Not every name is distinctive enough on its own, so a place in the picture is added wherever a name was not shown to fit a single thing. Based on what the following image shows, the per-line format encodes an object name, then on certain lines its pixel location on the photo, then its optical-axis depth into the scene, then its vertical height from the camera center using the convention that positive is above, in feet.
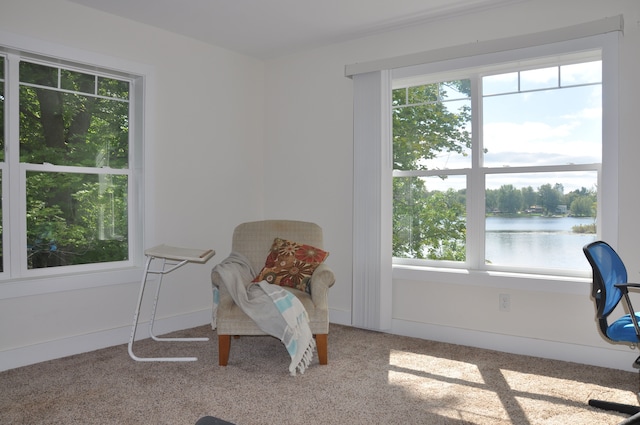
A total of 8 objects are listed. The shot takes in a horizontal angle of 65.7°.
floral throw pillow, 11.96 -1.48
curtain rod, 10.56 +3.83
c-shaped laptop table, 11.00 -1.17
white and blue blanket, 10.43 -2.35
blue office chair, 7.87 -1.57
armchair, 10.71 -2.40
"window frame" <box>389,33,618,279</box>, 10.68 +1.53
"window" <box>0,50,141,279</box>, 11.00 +0.89
